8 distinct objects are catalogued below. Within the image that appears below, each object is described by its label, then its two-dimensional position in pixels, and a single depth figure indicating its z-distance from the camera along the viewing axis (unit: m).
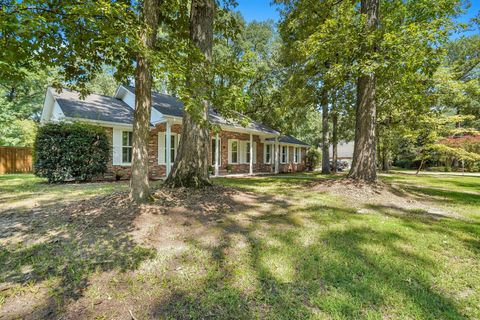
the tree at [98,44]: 3.38
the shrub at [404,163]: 30.90
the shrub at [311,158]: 25.31
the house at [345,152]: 40.38
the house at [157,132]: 11.54
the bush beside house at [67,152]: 9.04
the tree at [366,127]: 8.20
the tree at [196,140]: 6.46
